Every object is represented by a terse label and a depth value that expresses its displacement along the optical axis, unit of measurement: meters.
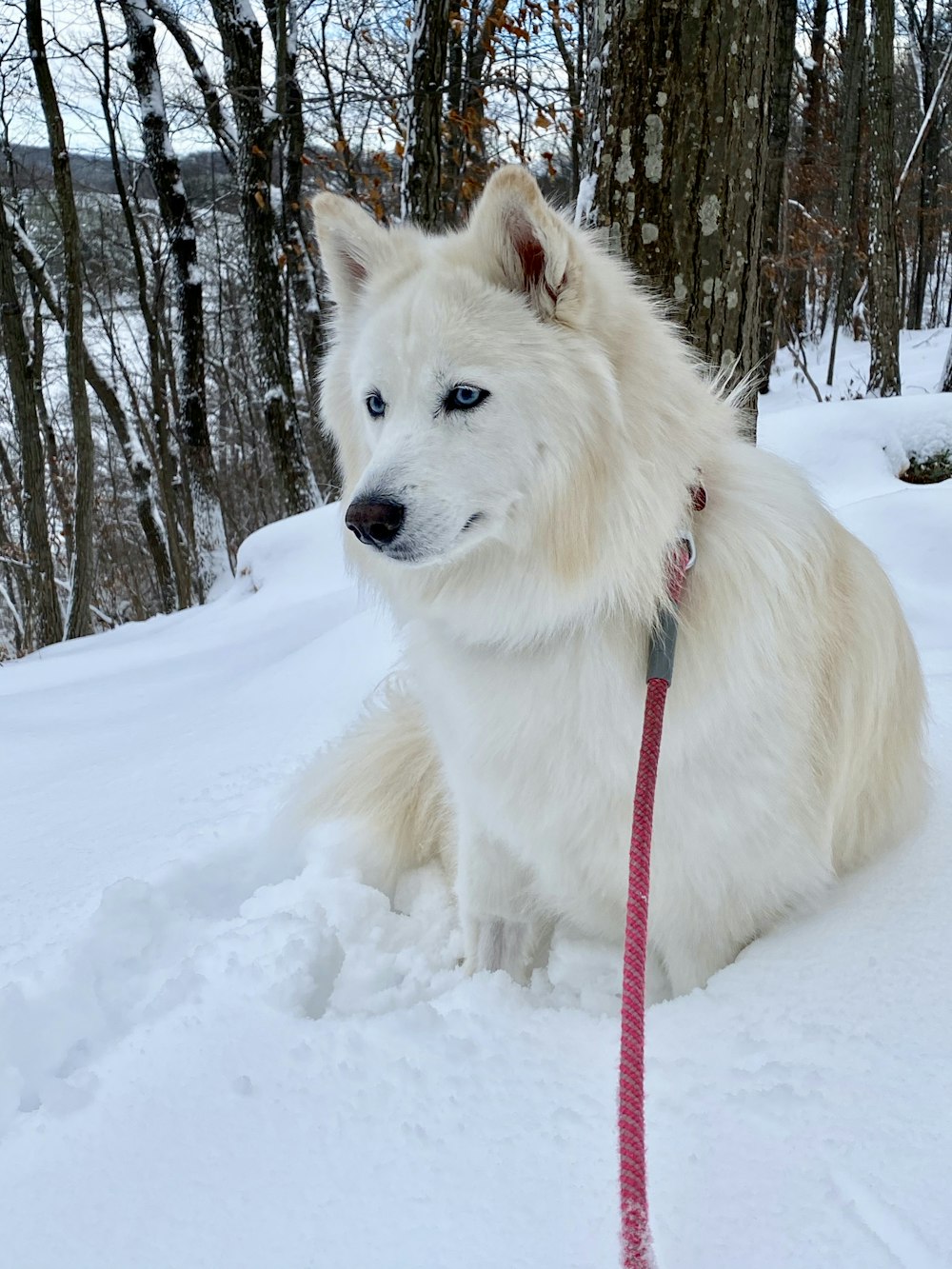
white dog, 1.52
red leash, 0.91
